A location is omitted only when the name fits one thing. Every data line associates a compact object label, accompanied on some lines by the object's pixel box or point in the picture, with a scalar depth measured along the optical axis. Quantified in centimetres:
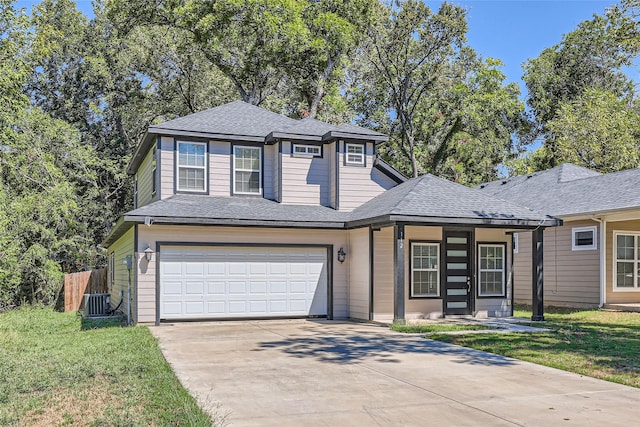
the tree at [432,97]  2791
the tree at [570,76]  3538
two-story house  1427
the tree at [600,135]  2895
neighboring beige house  1734
